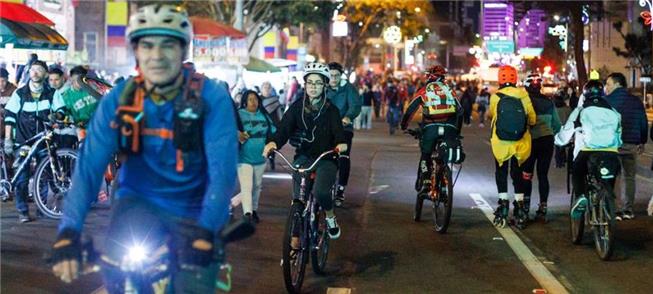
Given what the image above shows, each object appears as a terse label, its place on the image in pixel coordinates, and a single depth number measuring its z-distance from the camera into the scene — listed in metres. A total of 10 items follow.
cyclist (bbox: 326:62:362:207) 14.48
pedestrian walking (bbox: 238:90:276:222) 12.62
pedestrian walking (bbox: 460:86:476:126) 42.12
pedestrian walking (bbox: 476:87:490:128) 44.47
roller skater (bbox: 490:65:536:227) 12.24
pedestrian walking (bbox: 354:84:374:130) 39.06
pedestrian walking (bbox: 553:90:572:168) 15.14
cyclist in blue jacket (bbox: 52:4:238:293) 4.36
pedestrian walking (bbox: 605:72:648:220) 12.98
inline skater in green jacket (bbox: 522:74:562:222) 12.85
